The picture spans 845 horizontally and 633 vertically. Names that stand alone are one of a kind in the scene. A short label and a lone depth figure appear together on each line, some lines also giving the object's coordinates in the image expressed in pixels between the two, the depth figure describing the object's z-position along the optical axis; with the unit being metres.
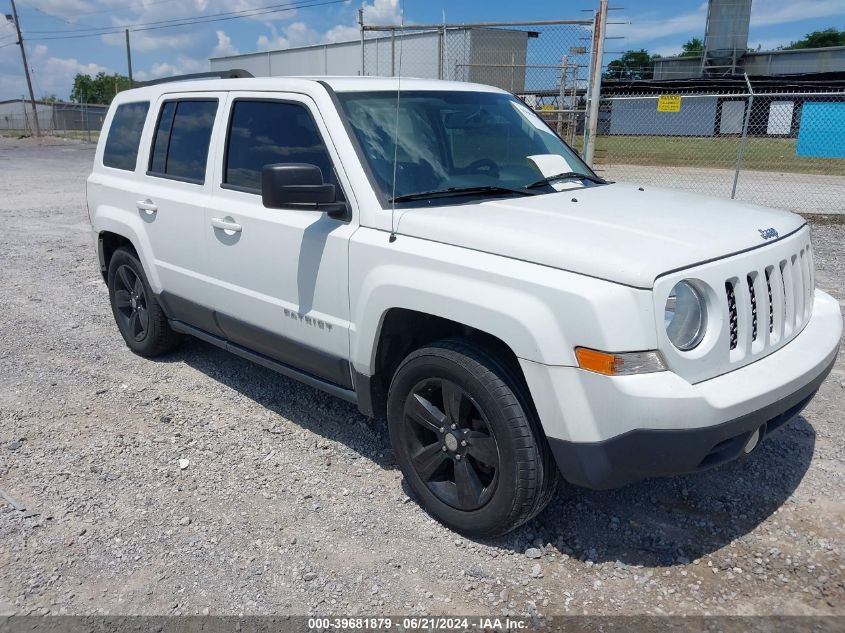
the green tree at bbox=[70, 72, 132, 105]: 100.81
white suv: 2.68
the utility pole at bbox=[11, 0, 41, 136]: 44.96
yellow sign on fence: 11.96
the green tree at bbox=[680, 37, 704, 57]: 86.53
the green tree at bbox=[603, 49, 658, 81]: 37.97
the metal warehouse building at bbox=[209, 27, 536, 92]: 13.41
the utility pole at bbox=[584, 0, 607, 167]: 9.59
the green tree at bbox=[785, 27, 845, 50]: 72.06
